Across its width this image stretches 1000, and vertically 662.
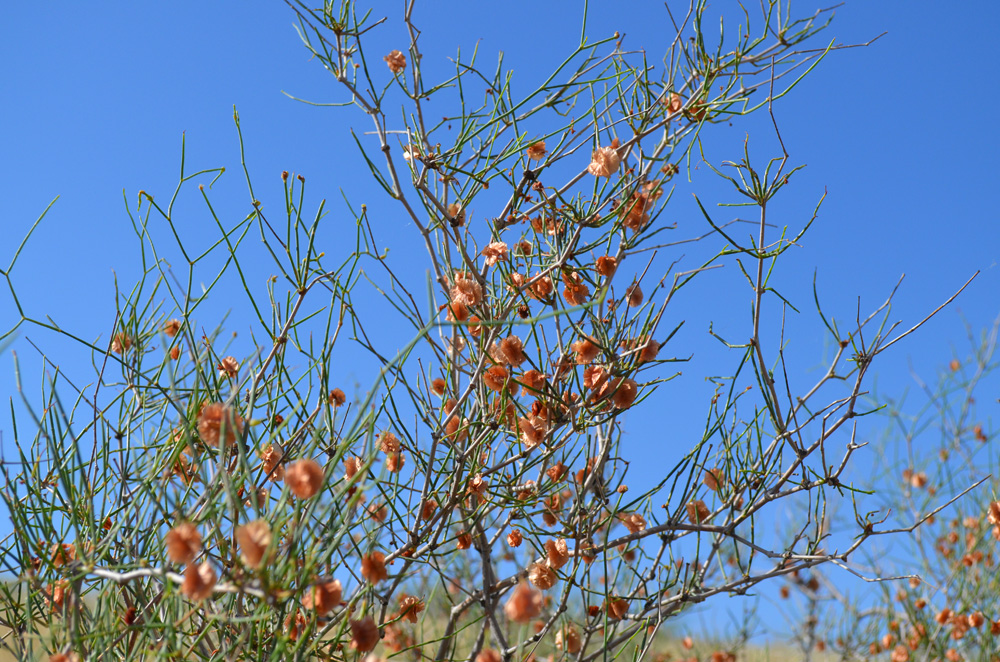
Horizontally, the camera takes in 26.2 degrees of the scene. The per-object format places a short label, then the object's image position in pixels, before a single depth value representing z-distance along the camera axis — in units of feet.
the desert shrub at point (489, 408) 2.86
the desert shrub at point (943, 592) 8.27
